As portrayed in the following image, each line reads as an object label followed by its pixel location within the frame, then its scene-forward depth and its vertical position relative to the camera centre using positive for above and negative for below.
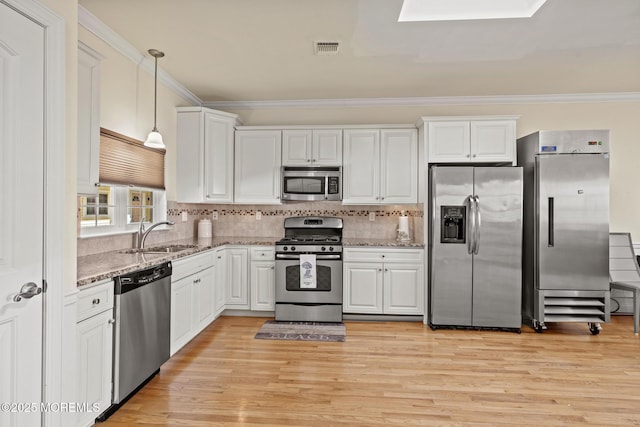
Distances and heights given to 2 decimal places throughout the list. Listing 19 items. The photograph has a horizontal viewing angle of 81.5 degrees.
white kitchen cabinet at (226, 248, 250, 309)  4.32 -0.75
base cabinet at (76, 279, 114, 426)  1.95 -0.74
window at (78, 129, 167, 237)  2.99 +0.22
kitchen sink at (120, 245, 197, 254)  3.26 -0.34
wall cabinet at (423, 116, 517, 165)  4.08 +0.84
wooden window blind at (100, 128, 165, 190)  3.02 +0.47
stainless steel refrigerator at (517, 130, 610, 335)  3.79 -0.11
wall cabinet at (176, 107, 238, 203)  4.32 +0.68
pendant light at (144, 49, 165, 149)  3.14 +0.94
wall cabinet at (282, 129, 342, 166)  4.51 +0.82
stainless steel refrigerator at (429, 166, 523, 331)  3.91 -0.34
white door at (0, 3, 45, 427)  1.50 +0.01
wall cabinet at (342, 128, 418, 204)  4.42 +0.58
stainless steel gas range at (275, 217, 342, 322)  4.16 -0.75
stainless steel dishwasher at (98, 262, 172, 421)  2.26 -0.77
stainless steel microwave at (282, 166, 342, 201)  4.47 +0.38
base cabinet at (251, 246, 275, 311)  4.30 -0.74
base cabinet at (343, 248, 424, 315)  4.18 -0.75
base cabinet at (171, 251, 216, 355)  3.03 -0.76
